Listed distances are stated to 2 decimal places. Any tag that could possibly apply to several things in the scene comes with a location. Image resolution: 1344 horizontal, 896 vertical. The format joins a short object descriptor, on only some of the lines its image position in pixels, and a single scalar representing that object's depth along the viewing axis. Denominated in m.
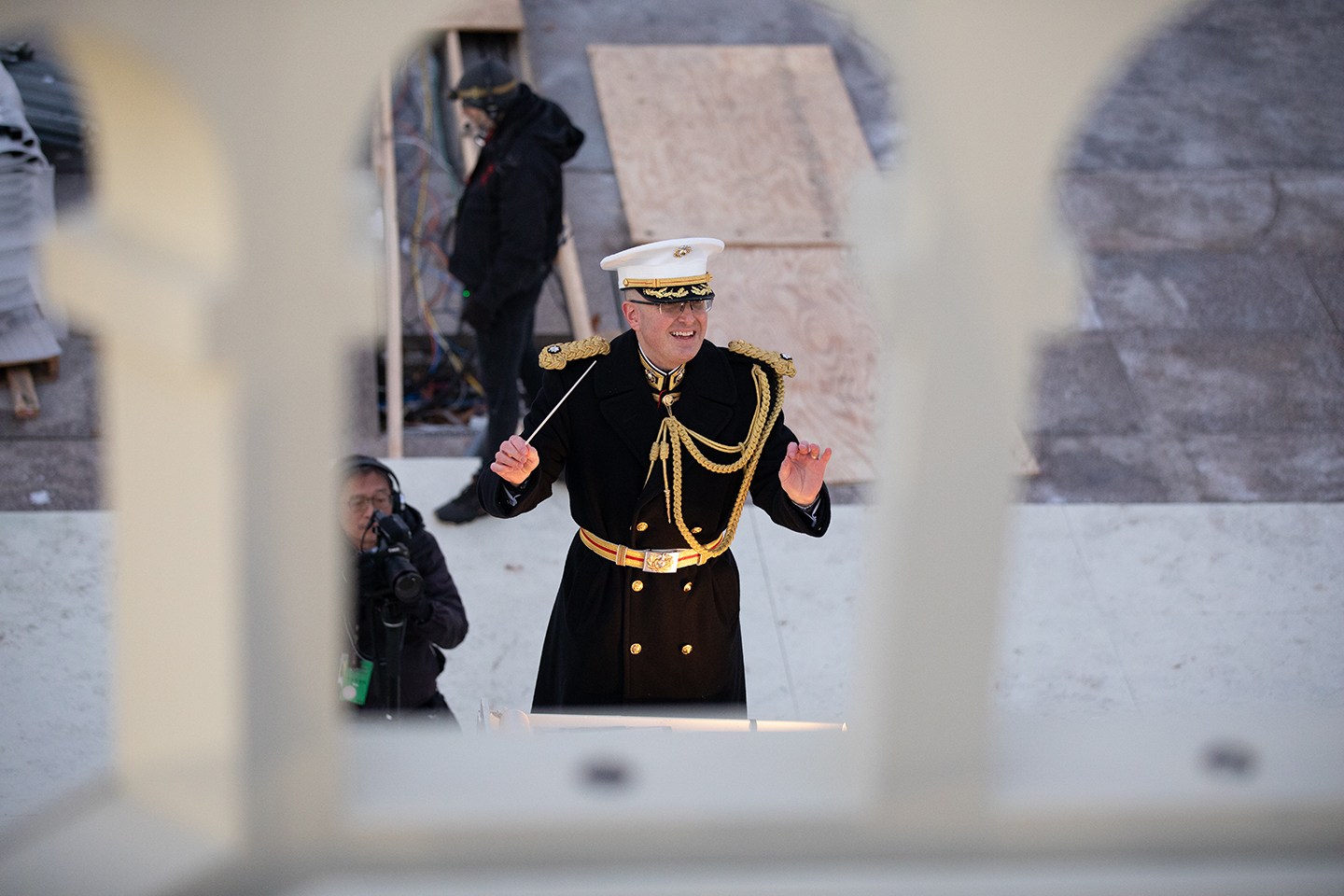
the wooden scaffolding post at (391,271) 13.12
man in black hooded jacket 11.43
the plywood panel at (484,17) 18.62
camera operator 7.56
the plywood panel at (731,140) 15.80
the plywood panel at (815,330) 13.07
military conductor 7.21
